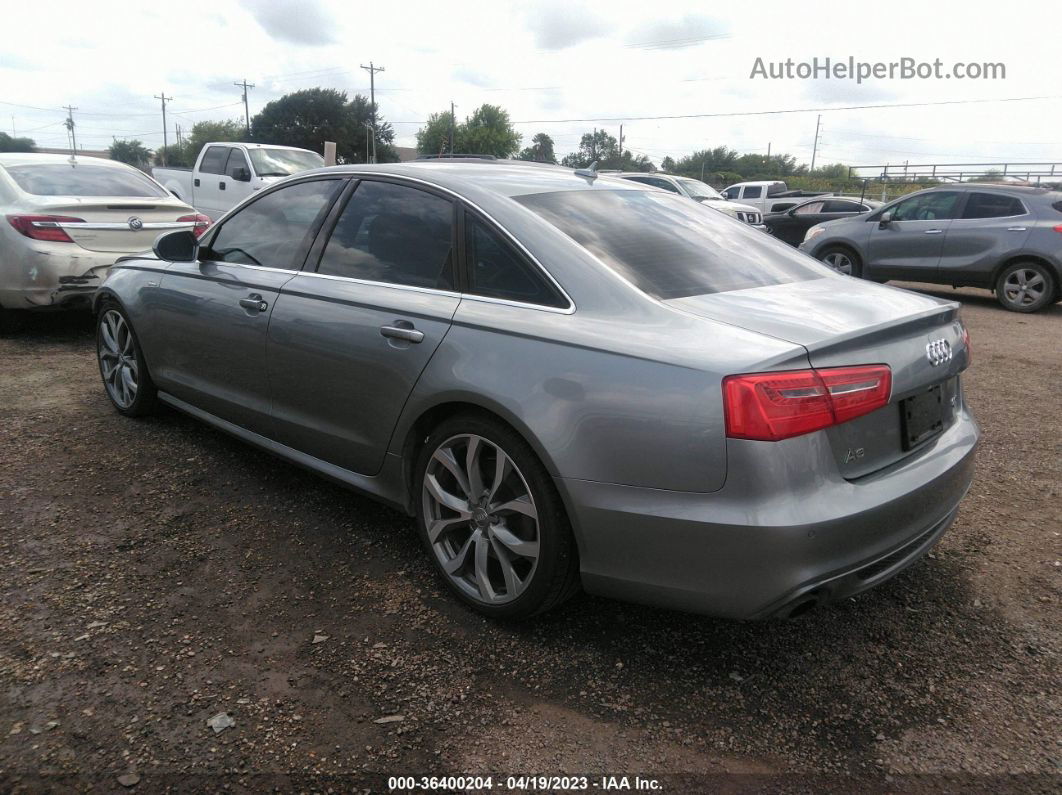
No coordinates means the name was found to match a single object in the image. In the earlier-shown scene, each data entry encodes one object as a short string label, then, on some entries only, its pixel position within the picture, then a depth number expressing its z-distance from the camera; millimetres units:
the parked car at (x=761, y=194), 24938
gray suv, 9883
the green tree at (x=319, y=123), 70625
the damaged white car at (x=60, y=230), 6586
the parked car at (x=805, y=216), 17750
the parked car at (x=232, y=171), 13786
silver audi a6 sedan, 2176
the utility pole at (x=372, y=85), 72125
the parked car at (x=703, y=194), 15177
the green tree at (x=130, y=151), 102688
